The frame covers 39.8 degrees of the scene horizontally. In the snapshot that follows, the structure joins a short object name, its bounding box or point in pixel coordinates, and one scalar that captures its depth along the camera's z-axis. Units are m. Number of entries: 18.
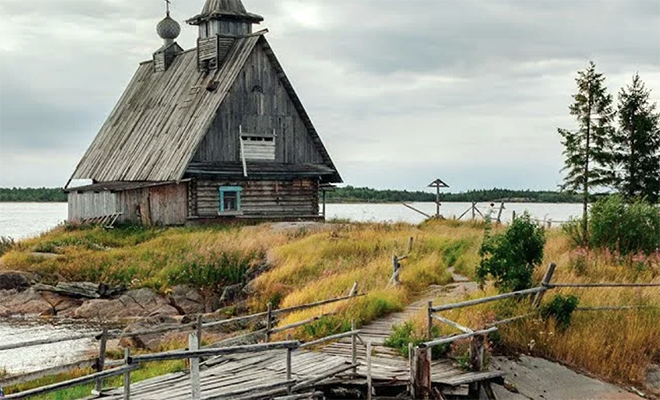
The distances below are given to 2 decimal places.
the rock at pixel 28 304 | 30.02
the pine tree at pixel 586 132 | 45.99
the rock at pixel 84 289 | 30.61
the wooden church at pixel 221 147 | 39.16
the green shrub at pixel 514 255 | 19.80
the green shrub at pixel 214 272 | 30.08
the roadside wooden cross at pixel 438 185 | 46.69
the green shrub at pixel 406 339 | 16.92
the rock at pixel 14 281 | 31.36
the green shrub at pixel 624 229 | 25.92
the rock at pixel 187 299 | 28.70
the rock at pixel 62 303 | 29.73
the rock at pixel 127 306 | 28.91
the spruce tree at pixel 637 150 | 50.59
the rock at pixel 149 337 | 22.11
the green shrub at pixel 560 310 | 18.94
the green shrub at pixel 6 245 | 36.68
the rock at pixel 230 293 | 28.66
